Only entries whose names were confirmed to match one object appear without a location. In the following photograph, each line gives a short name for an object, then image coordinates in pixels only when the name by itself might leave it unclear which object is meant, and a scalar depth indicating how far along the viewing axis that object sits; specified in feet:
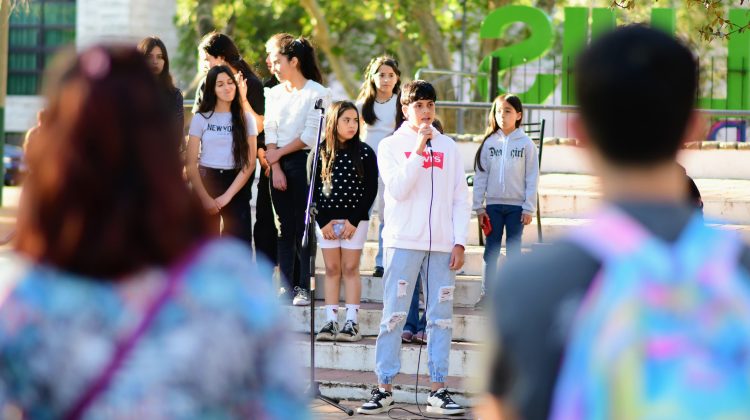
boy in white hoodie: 52.60
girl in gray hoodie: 63.41
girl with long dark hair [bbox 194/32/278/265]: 64.08
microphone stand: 52.24
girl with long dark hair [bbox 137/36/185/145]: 60.85
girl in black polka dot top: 59.72
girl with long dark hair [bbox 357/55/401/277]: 65.36
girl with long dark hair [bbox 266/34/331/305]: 63.57
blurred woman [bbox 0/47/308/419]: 14.92
